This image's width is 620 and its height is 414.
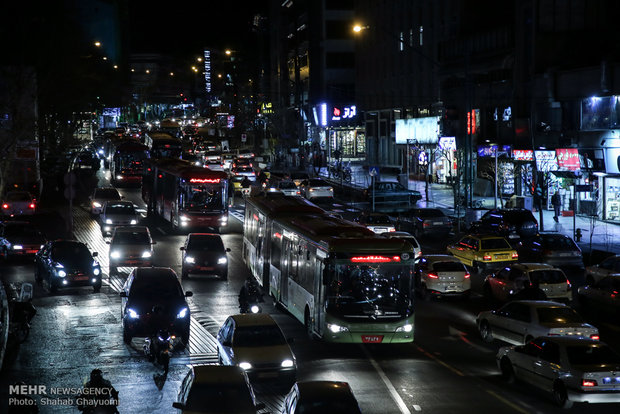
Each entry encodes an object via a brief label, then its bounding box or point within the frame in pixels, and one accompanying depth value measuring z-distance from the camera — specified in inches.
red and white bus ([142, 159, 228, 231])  1658.5
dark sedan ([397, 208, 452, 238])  1711.4
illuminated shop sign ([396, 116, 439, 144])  2805.1
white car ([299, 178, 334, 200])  2367.1
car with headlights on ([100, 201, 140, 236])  1665.8
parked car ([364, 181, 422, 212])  2175.2
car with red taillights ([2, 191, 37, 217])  1915.6
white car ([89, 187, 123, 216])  1957.4
